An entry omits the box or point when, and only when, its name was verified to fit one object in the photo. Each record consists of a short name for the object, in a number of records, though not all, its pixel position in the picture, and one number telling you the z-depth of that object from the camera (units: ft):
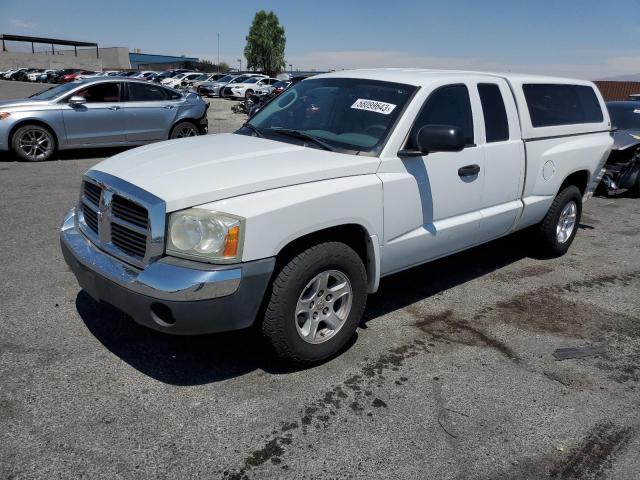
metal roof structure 219.20
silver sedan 31.76
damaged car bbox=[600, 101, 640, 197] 30.22
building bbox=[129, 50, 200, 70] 279.28
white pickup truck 9.44
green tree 269.64
